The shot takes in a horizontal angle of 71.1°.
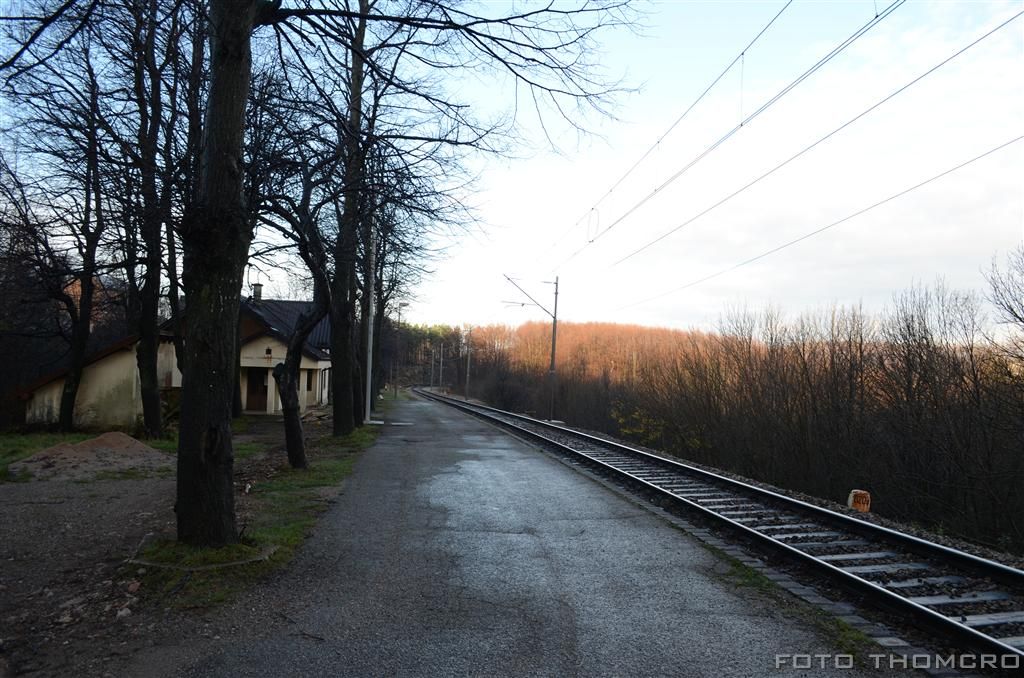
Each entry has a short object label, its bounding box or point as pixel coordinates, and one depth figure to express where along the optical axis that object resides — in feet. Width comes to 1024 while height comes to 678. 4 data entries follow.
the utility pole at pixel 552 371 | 117.70
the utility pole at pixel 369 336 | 70.28
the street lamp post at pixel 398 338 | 263.53
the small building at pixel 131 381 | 81.25
